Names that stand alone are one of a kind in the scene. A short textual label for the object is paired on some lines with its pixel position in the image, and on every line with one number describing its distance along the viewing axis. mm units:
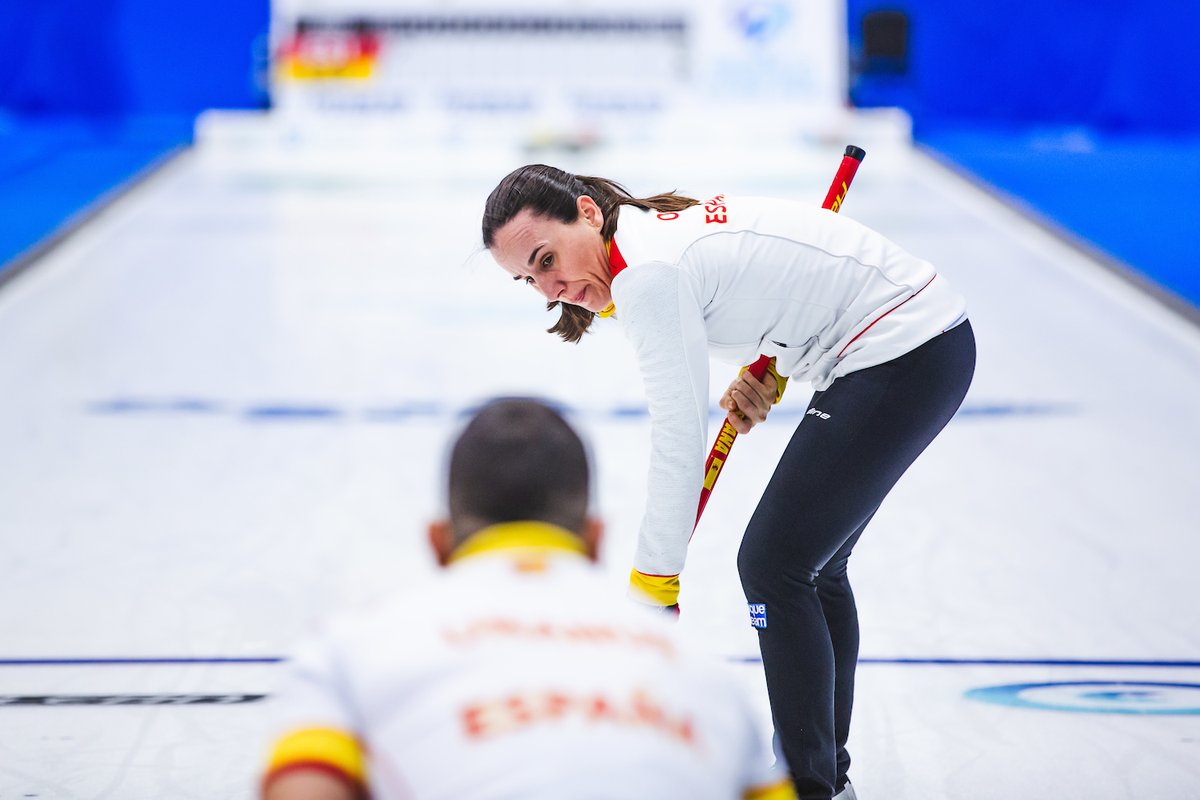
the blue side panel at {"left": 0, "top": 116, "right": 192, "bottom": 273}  32402
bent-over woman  14320
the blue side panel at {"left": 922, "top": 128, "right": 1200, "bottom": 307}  29252
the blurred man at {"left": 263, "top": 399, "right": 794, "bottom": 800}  12910
